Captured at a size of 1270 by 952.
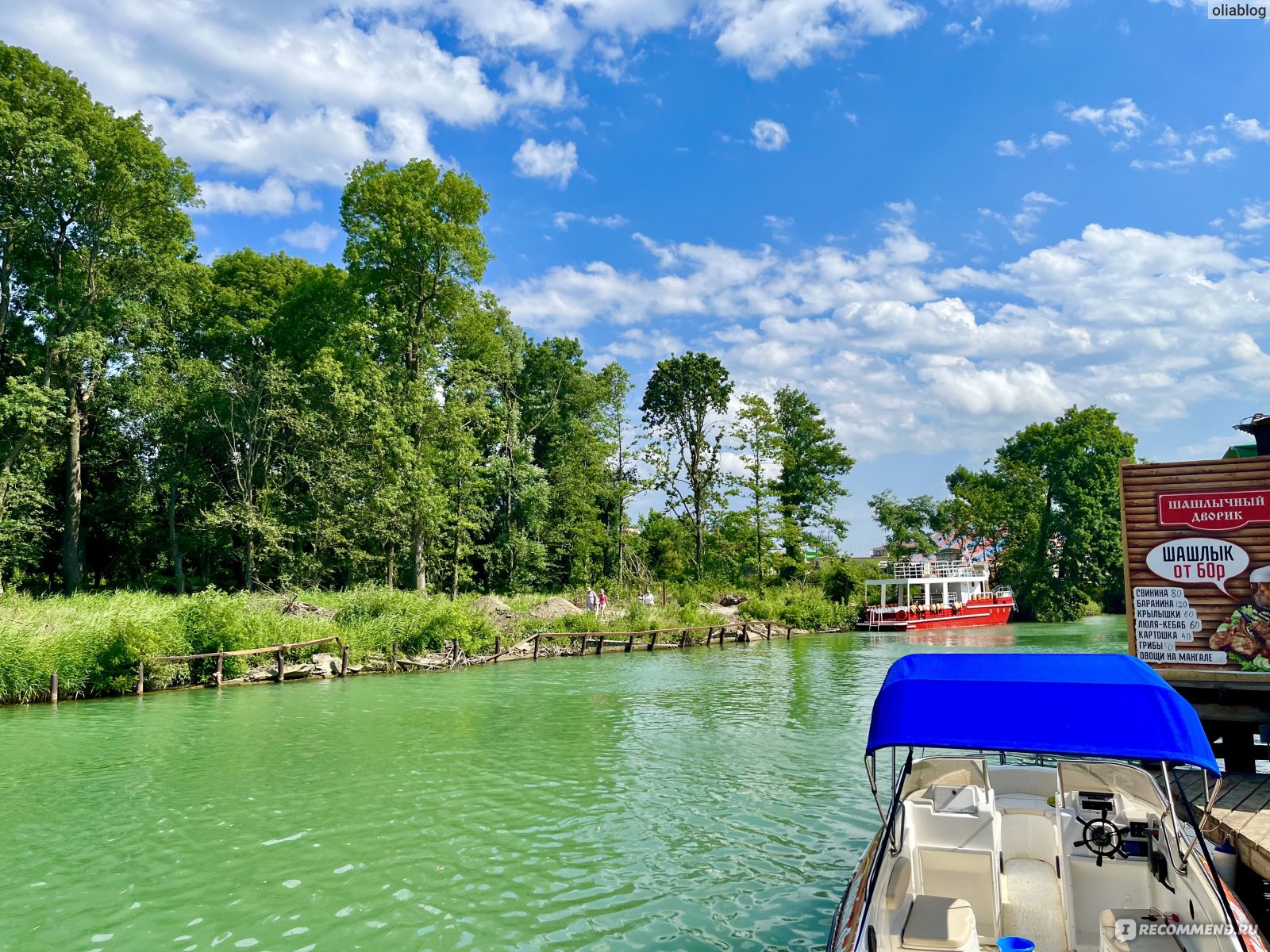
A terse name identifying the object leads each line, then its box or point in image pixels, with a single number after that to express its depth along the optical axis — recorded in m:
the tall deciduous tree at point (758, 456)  53.16
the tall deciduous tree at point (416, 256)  37.09
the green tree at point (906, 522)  72.06
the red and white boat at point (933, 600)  45.19
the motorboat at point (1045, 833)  5.18
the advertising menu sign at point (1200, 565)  9.73
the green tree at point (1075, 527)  54.03
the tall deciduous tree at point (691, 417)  53.28
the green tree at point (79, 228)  30.14
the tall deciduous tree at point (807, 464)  57.22
